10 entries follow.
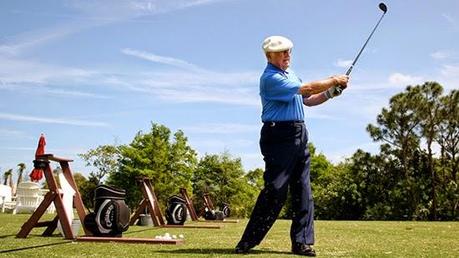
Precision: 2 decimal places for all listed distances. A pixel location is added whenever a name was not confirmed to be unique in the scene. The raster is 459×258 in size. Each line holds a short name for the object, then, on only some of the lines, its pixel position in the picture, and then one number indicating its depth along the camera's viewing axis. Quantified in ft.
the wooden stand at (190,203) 54.90
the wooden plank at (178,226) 39.42
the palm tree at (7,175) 176.78
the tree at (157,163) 121.80
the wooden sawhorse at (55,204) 22.99
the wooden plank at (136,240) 20.45
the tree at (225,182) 145.79
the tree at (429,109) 110.22
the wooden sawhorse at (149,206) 40.50
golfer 17.17
